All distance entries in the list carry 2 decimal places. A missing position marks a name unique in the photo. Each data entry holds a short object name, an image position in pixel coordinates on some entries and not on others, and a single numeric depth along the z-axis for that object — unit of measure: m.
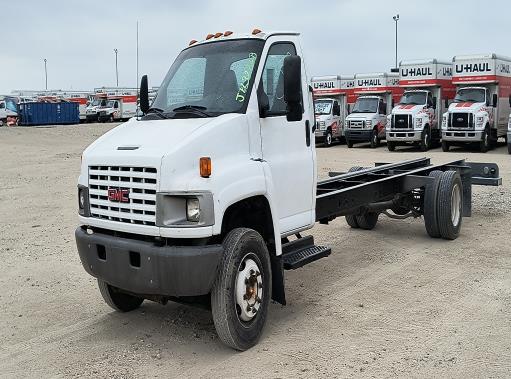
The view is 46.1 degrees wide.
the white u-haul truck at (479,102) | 25.09
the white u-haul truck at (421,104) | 26.62
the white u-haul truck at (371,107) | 29.27
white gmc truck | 4.66
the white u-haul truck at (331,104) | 30.73
